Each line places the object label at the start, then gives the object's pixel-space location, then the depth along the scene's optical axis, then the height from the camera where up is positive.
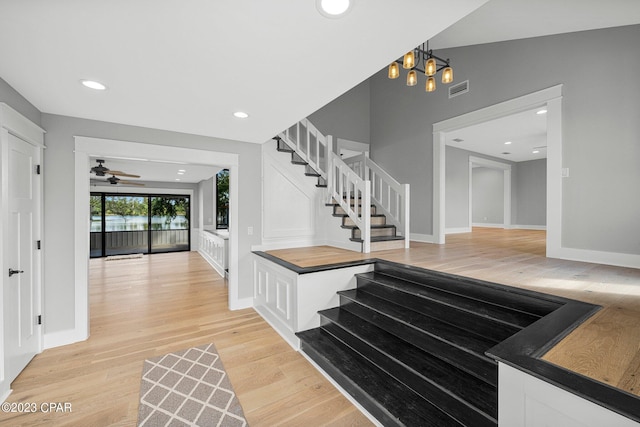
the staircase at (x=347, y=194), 4.09 +0.32
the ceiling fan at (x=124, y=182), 6.26 +0.96
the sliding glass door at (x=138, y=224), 8.69 -0.39
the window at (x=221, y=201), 9.63 +0.44
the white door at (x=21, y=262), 2.12 -0.44
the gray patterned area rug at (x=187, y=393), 1.79 -1.41
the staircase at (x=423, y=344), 1.60 -1.07
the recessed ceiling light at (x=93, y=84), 2.09 +1.05
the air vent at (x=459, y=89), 4.86 +2.35
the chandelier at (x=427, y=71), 3.35 +1.99
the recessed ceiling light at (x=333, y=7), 1.26 +1.02
